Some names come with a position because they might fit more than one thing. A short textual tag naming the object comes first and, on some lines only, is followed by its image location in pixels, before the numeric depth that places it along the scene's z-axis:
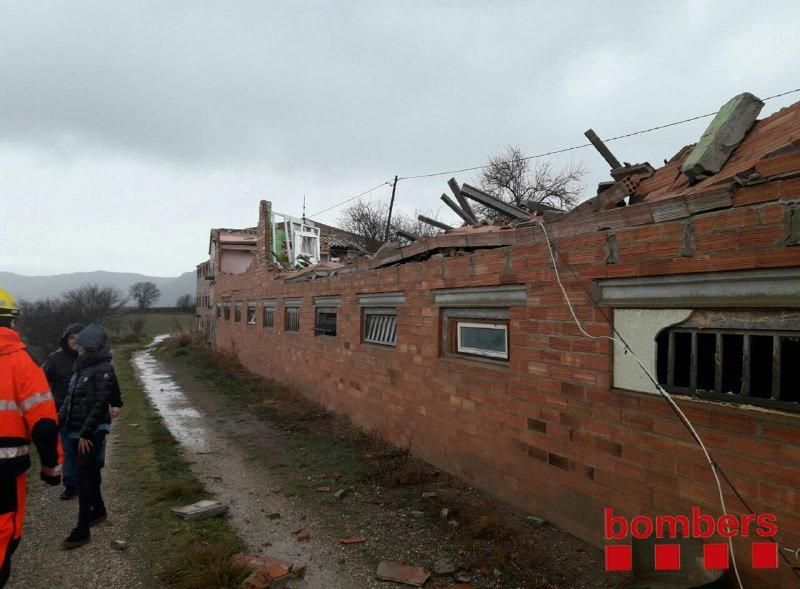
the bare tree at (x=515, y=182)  26.88
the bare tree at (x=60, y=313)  24.75
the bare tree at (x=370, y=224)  37.64
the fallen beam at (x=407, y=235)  7.96
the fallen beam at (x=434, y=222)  7.91
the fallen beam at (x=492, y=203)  5.90
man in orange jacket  2.99
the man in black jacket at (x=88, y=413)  4.32
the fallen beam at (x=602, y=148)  5.22
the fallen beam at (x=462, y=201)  7.05
